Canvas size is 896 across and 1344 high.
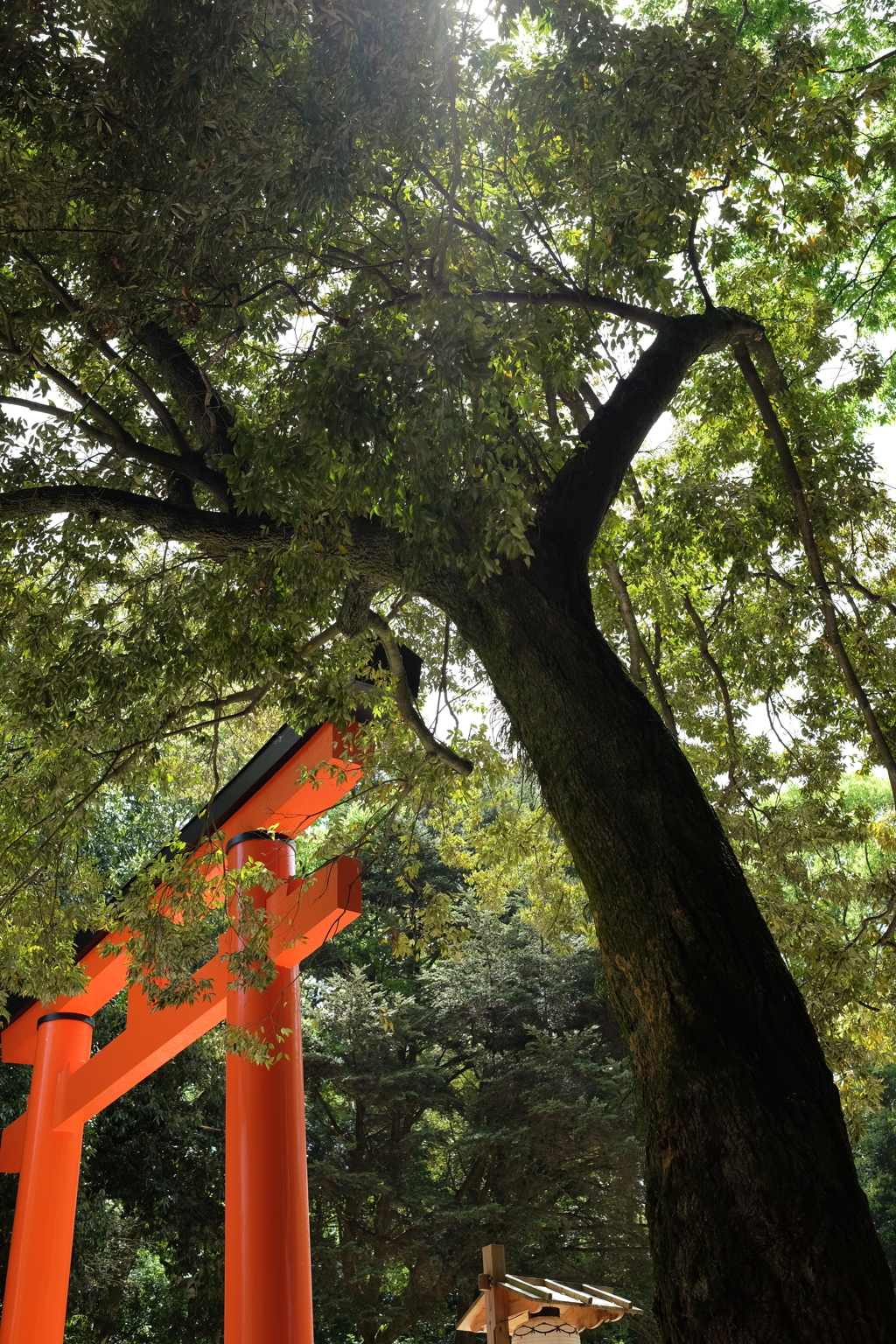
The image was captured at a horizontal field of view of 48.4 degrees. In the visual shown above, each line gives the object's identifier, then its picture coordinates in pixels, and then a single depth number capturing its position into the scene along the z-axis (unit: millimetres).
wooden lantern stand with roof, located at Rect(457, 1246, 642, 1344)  4145
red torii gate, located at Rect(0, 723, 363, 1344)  5488
